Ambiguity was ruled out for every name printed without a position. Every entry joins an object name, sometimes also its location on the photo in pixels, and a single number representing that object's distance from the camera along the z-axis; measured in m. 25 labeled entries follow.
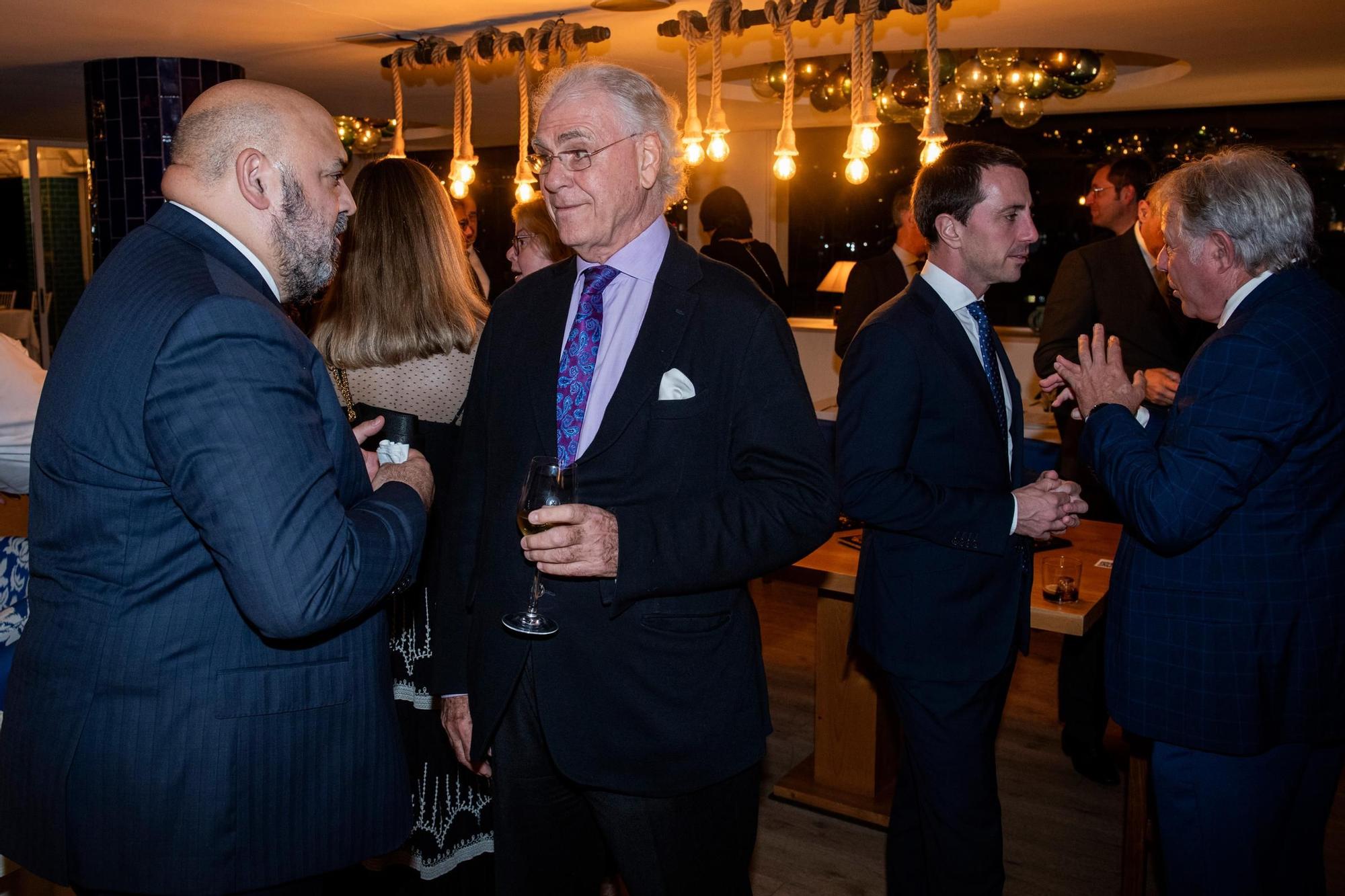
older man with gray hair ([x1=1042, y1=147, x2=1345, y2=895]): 1.88
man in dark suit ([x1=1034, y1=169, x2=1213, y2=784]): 4.23
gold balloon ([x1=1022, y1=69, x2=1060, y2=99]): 5.59
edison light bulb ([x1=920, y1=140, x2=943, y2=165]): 3.90
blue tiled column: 5.60
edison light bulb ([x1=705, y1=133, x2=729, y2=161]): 4.64
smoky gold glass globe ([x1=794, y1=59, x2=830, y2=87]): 6.05
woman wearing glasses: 3.49
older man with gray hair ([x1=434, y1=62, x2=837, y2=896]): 1.66
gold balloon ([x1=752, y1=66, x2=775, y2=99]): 6.07
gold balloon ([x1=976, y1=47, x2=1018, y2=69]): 5.67
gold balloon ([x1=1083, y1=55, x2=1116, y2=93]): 5.59
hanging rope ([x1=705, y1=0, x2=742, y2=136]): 4.17
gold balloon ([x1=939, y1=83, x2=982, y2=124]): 5.64
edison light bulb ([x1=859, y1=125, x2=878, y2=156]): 3.87
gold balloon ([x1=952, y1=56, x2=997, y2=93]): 5.57
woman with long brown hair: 2.62
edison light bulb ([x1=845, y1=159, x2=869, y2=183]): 4.20
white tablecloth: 10.57
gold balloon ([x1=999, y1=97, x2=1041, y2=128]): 5.88
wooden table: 3.36
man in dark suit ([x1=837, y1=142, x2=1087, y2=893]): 2.21
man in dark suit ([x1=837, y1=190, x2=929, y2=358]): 5.70
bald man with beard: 1.29
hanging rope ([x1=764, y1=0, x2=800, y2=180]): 4.07
